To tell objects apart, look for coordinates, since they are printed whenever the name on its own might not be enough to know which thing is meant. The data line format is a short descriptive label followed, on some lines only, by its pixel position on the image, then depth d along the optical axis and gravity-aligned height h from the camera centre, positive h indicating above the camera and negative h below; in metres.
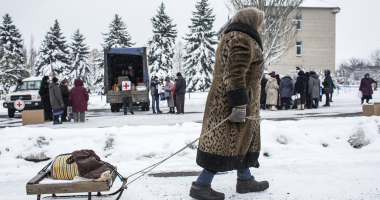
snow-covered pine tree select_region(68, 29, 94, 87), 44.22 +5.63
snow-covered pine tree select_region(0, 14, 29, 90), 27.72 +3.10
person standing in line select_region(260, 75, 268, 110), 13.02 +0.05
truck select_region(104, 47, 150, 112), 14.37 +1.39
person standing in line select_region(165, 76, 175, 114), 13.00 +0.30
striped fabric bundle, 2.77 -0.78
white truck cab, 13.37 -0.17
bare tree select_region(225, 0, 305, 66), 20.02 +6.17
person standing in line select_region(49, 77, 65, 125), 9.67 -0.05
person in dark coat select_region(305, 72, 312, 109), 13.01 -0.25
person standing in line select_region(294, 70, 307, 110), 12.23 +0.41
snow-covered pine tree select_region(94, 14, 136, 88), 38.62 +8.65
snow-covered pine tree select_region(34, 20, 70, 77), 40.91 +6.26
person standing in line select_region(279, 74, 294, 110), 12.30 +0.37
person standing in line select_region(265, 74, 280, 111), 12.44 +0.18
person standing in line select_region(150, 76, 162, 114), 12.88 +0.40
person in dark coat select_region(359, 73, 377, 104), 13.09 +0.40
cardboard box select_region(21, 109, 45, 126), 9.68 -0.78
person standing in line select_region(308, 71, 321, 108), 12.88 +0.38
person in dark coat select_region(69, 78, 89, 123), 9.91 -0.06
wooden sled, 2.48 -0.86
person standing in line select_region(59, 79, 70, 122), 10.23 +0.06
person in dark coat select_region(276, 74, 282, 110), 13.12 -0.22
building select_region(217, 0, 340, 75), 35.19 +7.14
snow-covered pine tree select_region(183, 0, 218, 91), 35.78 +6.59
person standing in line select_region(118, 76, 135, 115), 12.15 +0.15
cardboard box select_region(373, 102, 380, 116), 7.93 -0.43
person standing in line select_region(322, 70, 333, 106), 13.84 +0.57
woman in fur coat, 2.66 -0.07
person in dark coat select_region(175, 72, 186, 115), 11.84 +0.19
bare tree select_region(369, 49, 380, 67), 56.31 +7.99
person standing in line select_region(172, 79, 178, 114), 13.38 -0.14
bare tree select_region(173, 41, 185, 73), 77.23 +11.09
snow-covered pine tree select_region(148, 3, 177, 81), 36.91 +6.93
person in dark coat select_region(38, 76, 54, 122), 10.27 -0.09
